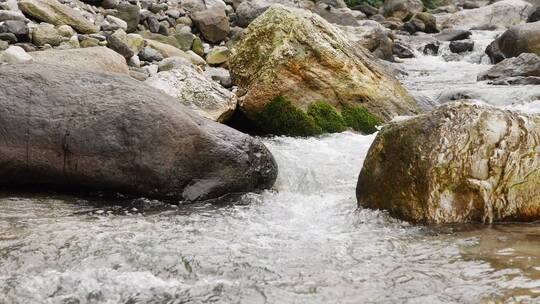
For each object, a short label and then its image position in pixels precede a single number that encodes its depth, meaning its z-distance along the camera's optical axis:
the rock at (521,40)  15.82
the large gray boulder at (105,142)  5.56
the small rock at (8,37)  9.25
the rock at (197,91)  8.02
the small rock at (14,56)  7.78
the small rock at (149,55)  10.50
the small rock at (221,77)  9.48
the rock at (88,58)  7.89
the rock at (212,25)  15.26
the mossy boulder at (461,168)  5.05
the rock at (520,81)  12.30
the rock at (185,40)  13.25
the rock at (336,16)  21.56
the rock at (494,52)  17.33
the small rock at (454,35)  22.05
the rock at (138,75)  8.67
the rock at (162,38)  12.90
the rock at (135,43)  11.05
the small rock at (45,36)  9.70
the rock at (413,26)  25.17
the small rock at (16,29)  9.45
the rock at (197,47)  13.50
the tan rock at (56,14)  10.67
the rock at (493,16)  26.86
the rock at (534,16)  25.07
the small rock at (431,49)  20.30
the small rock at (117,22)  12.84
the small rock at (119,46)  9.98
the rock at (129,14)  13.52
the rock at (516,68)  13.03
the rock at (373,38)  17.08
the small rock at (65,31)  10.41
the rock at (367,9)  28.88
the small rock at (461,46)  19.76
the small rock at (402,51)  19.56
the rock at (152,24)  14.23
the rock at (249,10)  17.25
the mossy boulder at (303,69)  8.84
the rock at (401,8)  28.28
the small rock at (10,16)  9.92
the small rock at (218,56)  12.61
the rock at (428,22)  25.56
